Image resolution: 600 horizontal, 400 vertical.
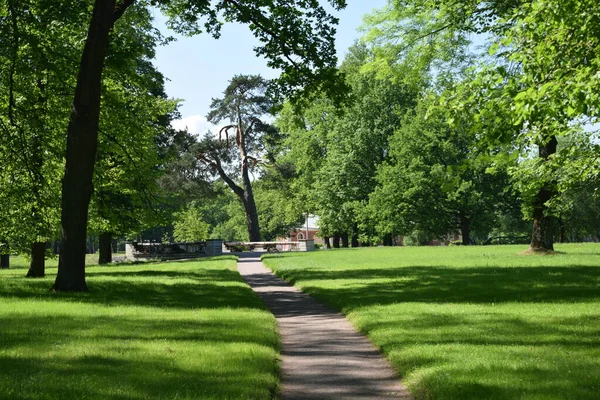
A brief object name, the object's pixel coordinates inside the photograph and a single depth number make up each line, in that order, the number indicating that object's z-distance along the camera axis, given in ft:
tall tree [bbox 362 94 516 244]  177.37
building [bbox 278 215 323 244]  357.55
